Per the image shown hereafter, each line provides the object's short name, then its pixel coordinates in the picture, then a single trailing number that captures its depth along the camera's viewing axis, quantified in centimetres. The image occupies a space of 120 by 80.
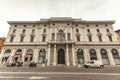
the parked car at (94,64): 2193
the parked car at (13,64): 2449
